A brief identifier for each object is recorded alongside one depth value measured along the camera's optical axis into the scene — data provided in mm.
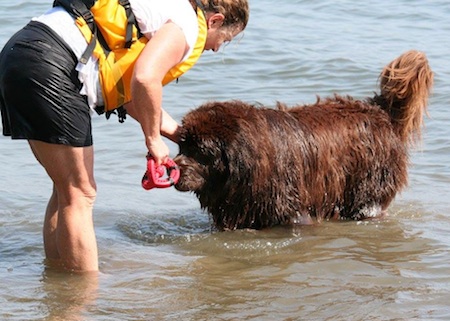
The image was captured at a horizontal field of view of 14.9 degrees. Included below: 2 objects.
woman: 7947
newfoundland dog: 9953
